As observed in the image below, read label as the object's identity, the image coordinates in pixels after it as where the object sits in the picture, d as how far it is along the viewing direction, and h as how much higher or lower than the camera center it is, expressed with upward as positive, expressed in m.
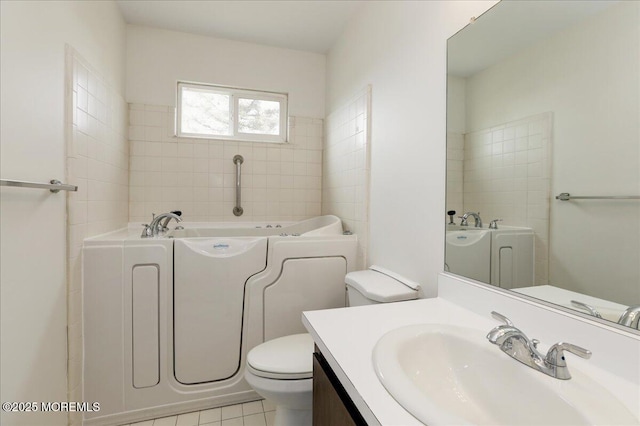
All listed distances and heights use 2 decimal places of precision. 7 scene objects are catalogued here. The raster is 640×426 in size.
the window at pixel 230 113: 2.69 +0.90
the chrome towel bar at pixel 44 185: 0.97 +0.08
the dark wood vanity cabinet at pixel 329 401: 0.66 -0.47
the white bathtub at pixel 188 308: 1.62 -0.59
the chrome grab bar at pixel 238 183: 2.69 +0.24
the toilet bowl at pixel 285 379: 1.24 -0.73
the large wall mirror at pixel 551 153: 0.71 +0.18
